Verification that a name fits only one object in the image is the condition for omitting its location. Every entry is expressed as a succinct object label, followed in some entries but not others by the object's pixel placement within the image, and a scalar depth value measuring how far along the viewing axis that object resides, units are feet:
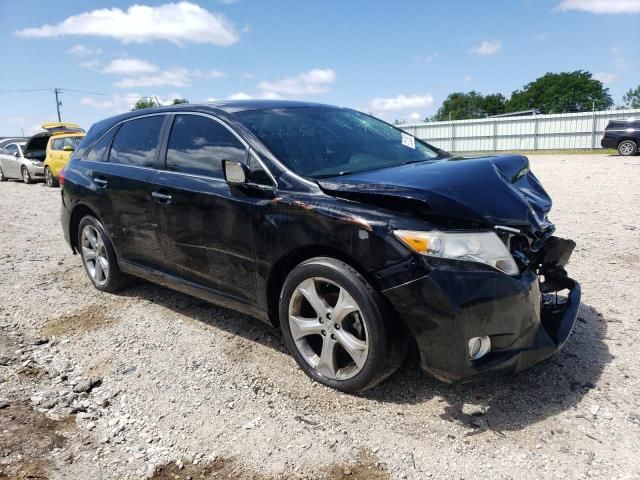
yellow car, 50.47
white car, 58.23
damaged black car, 8.48
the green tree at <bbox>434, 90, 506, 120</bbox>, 290.95
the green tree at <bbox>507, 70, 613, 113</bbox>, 245.86
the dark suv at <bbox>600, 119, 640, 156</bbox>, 67.82
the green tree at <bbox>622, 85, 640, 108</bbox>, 234.58
